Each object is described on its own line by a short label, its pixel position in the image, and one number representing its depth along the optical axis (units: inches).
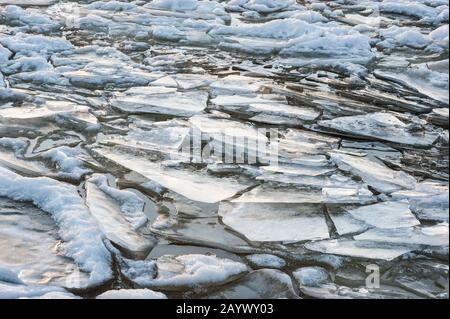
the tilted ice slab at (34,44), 236.3
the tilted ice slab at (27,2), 325.7
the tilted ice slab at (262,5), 319.0
